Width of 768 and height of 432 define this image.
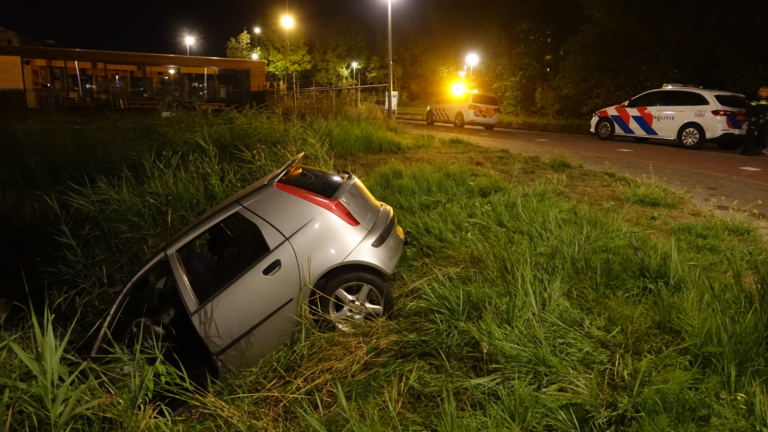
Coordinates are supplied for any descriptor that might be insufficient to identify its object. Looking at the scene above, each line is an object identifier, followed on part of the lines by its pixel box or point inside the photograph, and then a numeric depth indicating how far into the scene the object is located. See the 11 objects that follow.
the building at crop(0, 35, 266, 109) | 22.83
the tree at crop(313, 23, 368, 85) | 51.03
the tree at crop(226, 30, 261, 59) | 52.25
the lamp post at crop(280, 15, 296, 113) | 27.33
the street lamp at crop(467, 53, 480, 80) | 29.97
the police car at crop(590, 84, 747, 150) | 13.20
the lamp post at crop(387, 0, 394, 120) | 16.96
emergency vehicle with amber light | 20.27
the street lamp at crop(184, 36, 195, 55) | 50.52
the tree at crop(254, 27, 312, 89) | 48.31
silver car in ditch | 3.97
